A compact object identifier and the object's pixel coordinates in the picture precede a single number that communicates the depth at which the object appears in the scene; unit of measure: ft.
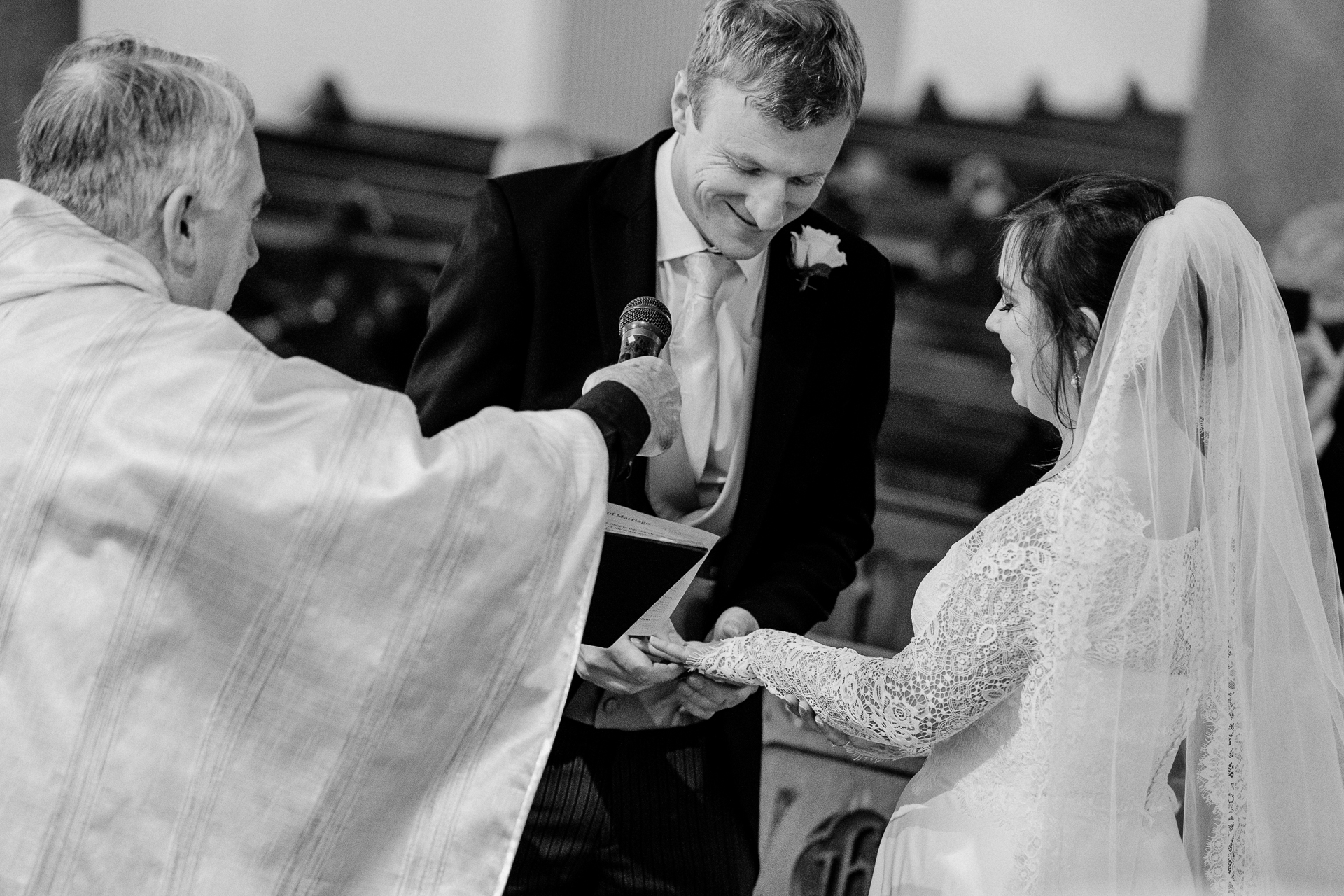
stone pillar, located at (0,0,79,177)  17.93
